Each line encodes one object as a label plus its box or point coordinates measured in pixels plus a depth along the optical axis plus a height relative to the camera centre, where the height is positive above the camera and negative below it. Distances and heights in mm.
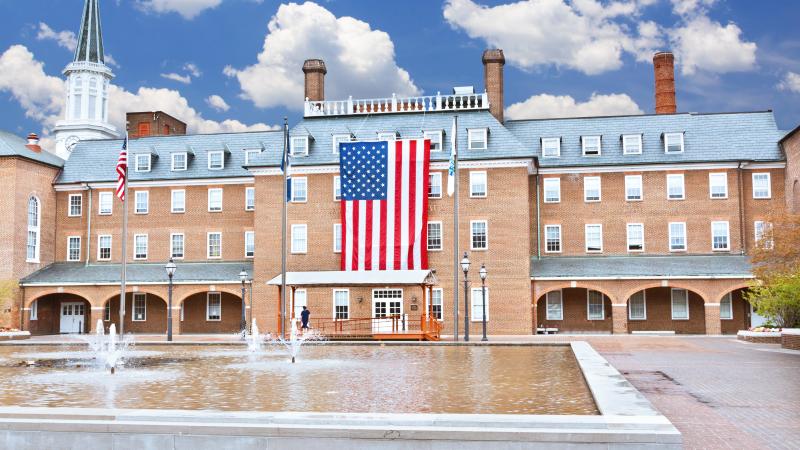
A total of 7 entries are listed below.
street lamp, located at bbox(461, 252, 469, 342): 33781 +1258
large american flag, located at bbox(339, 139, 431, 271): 43094 +5177
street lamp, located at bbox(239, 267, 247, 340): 41969 +1329
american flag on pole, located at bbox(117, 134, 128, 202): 38125 +6206
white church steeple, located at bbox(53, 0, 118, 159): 62188 +15535
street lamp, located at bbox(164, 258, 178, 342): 37219 +1436
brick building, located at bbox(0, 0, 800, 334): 43250 +4389
